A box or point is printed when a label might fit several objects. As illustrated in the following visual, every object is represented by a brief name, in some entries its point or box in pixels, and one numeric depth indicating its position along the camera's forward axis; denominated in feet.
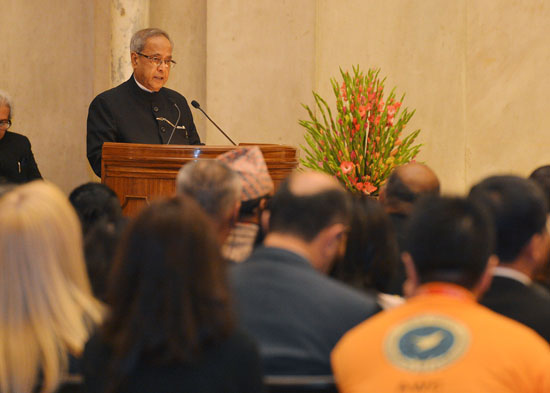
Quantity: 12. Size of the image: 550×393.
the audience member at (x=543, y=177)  27.97
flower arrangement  45.89
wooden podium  34.60
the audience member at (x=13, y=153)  45.09
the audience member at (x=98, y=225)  19.06
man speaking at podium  43.42
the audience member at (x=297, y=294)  16.66
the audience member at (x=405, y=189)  25.95
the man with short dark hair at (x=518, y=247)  17.15
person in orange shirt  13.76
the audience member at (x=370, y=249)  21.27
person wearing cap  23.34
